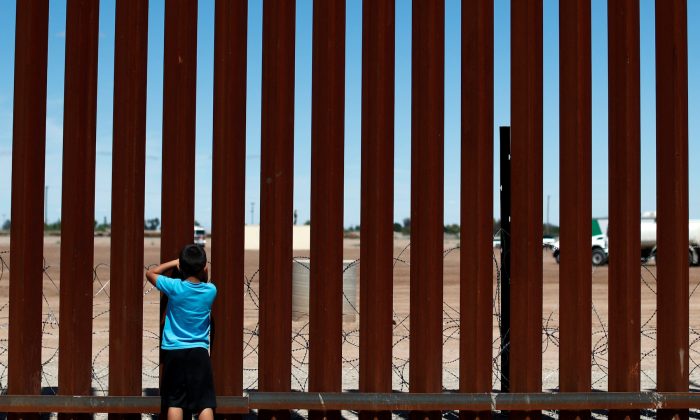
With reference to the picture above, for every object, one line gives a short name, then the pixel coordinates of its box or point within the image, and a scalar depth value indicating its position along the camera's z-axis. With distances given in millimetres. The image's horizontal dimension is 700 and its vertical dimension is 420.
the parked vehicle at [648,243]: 32250
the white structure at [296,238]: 68000
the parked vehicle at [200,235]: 71088
